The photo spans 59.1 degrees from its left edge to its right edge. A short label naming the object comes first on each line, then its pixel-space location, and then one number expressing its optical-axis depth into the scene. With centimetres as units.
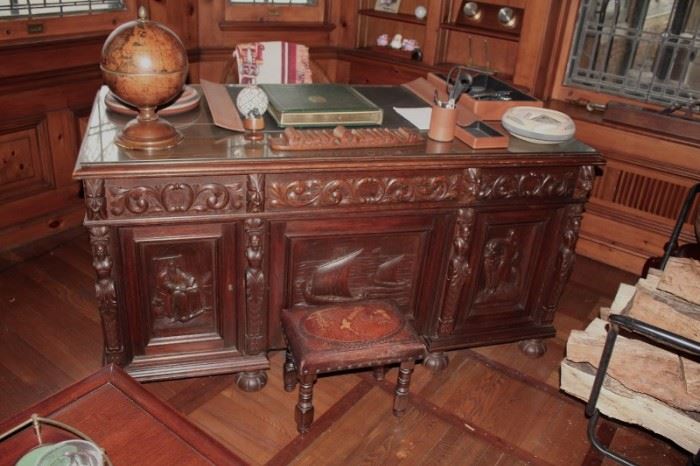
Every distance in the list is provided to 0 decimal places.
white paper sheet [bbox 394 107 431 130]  227
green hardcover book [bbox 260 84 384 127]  210
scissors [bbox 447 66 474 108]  209
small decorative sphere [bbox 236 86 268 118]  198
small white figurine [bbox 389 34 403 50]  379
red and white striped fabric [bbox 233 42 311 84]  281
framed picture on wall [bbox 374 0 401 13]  377
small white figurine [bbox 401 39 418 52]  376
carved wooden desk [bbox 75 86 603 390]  187
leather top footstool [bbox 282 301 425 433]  189
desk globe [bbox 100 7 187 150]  175
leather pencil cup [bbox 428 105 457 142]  208
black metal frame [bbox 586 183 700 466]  149
